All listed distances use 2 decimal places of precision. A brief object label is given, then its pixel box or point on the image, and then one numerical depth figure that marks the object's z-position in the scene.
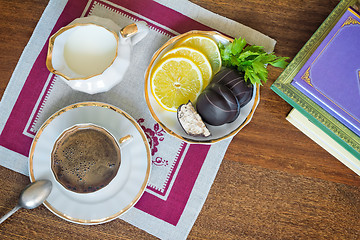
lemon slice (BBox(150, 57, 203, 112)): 0.89
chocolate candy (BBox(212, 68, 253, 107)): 0.87
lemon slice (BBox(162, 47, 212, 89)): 0.90
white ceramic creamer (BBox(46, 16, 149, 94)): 0.85
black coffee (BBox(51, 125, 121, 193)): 0.84
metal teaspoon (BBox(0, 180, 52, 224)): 0.88
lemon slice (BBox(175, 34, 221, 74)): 0.92
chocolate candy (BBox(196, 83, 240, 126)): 0.83
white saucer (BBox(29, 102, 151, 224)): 0.91
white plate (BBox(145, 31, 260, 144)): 0.91
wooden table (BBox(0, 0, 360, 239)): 1.00
